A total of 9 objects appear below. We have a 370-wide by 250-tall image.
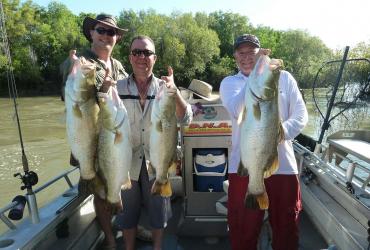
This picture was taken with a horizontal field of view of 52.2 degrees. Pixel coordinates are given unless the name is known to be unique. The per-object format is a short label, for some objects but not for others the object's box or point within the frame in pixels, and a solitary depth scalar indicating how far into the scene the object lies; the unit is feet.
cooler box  13.72
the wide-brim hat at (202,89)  14.03
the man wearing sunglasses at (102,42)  11.05
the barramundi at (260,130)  7.81
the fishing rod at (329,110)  15.87
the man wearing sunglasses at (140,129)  10.17
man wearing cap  9.69
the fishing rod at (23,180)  9.75
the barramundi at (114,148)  8.52
